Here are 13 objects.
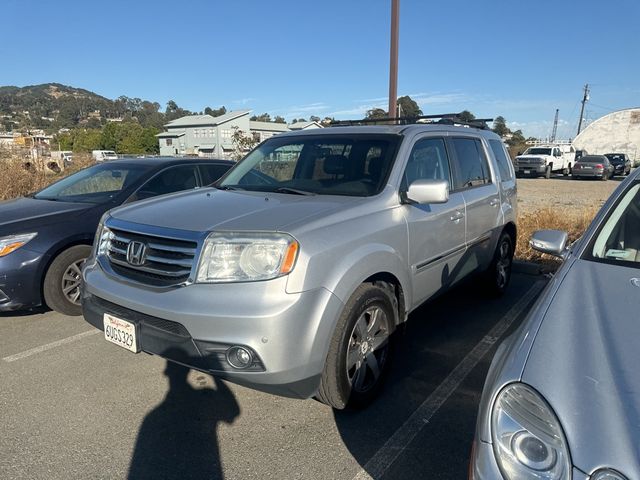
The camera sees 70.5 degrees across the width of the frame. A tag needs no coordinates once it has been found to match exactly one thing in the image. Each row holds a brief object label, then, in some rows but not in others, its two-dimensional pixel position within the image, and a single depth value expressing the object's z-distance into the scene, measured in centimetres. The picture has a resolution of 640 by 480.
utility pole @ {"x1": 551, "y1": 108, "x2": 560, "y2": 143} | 8112
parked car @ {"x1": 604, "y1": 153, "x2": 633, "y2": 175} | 3178
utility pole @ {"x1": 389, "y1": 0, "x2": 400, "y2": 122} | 738
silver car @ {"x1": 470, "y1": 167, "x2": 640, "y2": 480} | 132
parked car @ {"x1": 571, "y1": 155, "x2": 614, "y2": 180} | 2653
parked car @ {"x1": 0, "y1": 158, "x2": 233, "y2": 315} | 412
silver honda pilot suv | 238
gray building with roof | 6700
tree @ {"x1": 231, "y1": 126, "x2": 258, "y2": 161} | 2325
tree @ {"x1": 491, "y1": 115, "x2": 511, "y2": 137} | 6881
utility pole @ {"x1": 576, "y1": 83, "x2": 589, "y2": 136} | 6462
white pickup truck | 2733
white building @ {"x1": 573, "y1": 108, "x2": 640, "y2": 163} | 5209
